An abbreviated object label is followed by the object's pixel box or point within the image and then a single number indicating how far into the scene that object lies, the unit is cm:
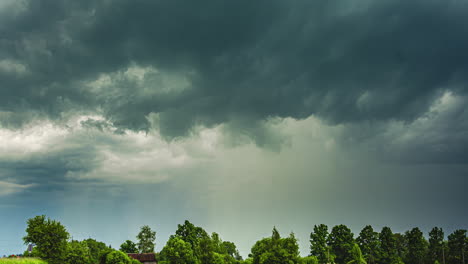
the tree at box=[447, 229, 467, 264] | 11744
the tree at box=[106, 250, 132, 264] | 9175
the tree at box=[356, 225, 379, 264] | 11650
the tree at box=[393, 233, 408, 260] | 13485
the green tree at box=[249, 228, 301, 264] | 7694
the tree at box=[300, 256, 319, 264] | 9725
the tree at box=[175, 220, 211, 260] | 11431
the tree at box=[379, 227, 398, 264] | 11519
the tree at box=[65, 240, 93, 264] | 8600
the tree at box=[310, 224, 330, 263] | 11578
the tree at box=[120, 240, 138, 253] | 14262
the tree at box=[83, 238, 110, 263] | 14138
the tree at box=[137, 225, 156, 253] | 15162
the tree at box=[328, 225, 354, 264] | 11431
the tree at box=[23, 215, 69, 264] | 7219
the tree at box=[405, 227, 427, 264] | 11858
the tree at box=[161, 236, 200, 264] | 9106
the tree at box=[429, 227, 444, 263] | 12012
